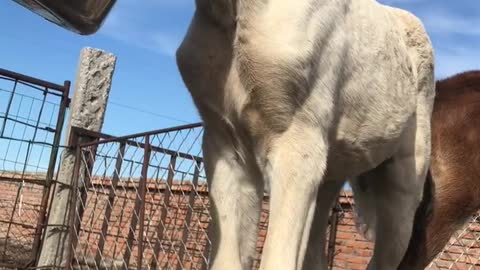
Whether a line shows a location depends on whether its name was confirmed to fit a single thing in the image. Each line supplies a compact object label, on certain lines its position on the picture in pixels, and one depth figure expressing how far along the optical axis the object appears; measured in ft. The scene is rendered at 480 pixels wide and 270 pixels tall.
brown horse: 9.61
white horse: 5.17
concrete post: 13.87
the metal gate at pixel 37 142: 13.58
